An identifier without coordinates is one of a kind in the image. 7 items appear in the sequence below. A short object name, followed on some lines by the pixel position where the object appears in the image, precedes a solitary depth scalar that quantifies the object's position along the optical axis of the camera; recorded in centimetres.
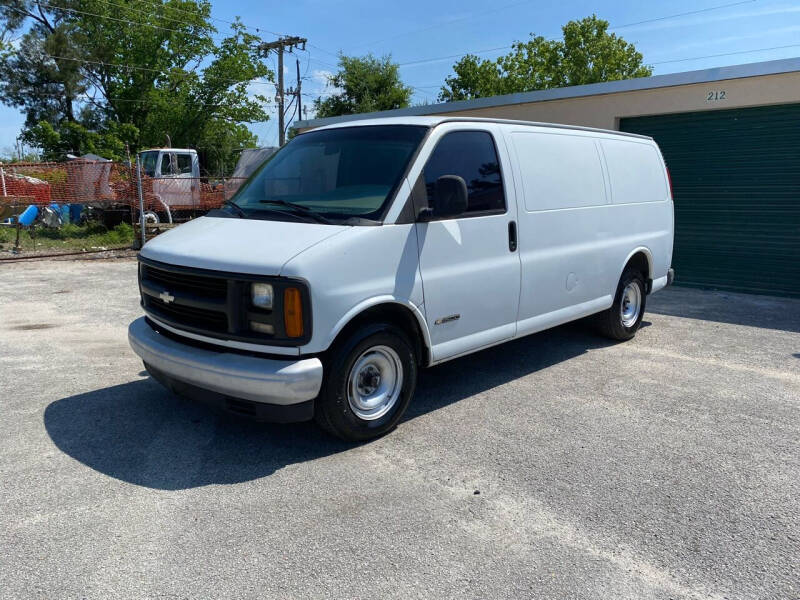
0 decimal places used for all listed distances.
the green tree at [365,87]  4209
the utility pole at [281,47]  3609
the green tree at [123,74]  3725
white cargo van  371
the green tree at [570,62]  4269
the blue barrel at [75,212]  1911
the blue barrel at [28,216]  1342
